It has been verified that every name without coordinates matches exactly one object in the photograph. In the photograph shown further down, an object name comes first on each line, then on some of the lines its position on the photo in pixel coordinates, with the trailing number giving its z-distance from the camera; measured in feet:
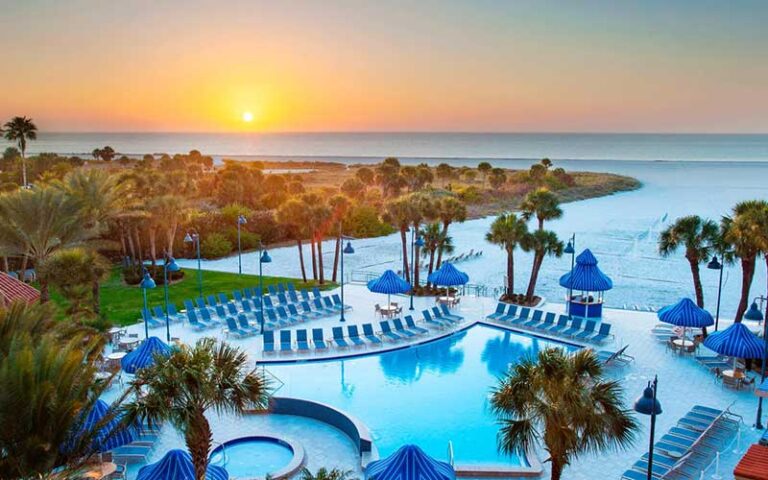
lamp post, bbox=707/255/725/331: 63.87
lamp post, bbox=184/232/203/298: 87.58
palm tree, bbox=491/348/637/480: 31.89
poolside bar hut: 74.74
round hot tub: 42.52
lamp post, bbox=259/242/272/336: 70.13
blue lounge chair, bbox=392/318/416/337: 70.18
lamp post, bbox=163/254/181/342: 66.44
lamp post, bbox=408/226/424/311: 87.04
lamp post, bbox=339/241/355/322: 76.38
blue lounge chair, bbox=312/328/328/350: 65.21
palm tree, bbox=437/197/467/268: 92.43
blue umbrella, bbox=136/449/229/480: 34.12
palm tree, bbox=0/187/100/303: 73.82
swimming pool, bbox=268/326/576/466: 48.47
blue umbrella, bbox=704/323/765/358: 54.75
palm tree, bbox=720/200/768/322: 59.72
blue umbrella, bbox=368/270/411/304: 76.48
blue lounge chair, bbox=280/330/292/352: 64.75
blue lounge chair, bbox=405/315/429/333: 71.22
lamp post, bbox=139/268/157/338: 65.41
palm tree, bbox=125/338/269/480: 32.50
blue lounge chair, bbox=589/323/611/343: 67.69
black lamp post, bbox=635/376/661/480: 32.76
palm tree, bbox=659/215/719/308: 68.13
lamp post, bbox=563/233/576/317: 77.25
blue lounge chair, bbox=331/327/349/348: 66.28
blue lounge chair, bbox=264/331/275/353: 64.75
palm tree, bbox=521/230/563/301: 81.92
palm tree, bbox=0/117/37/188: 160.35
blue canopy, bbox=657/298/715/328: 62.64
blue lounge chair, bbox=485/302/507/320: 76.68
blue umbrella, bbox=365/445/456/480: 33.37
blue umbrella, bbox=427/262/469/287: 79.30
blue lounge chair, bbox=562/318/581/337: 69.41
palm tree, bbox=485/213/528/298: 82.84
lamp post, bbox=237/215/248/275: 107.04
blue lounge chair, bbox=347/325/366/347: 67.51
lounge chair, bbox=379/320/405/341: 69.15
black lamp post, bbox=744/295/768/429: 48.52
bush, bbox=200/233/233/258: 121.60
